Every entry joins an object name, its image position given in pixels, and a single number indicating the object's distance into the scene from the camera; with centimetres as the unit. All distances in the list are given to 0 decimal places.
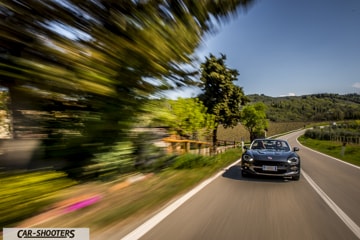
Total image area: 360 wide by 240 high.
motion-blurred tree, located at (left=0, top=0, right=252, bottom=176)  321
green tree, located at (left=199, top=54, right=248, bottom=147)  2978
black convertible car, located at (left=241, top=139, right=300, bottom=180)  945
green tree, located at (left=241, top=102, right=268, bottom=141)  6238
